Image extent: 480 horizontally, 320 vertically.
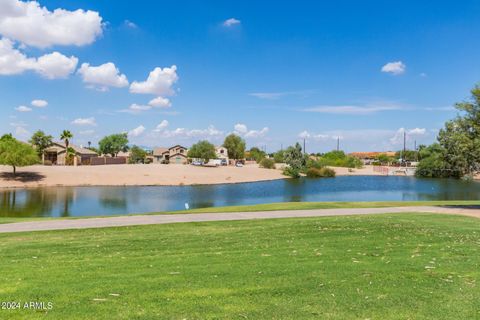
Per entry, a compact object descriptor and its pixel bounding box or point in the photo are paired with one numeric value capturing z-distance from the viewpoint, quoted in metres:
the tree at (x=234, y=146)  141.88
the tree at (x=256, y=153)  163.12
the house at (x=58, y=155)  98.31
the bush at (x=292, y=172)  99.00
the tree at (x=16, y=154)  65.38
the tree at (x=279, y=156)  132.70
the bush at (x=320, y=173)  102.38
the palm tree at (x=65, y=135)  91.25
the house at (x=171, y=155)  133.00
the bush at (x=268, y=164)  111.94
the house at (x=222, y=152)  136.50
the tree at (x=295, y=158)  101.50
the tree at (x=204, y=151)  112.19
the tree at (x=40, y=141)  91.75
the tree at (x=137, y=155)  125.57
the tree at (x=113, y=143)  139.31
